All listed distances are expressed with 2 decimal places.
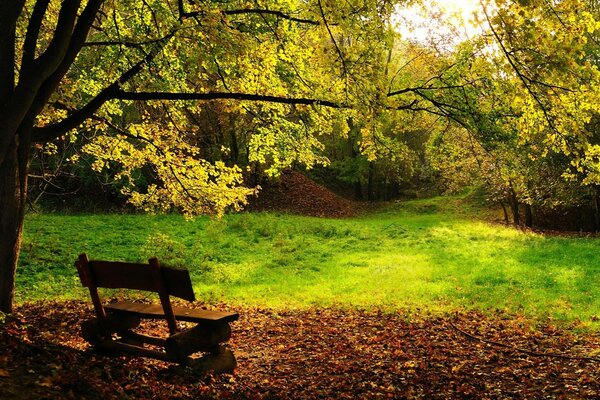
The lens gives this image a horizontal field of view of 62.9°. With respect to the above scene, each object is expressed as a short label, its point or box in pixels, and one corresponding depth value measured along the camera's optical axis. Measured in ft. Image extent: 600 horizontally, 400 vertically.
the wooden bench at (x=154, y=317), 18.44
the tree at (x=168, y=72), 21.57
